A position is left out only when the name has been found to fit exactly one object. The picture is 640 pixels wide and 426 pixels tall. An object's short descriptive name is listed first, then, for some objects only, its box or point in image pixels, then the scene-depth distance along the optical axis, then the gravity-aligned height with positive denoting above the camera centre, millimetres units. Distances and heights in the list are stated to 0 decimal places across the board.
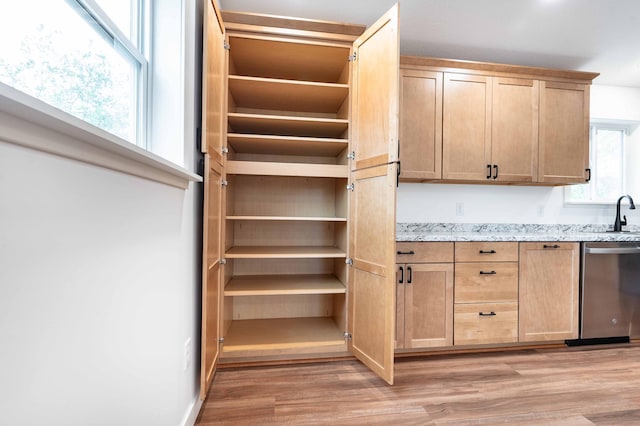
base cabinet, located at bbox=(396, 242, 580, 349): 2145 -604
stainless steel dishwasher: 2316 -606
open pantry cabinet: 1700 +174
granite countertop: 2266 -160
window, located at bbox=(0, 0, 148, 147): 594 +401
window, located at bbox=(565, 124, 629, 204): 3082 +571
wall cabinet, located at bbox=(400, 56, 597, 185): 2400 +782
